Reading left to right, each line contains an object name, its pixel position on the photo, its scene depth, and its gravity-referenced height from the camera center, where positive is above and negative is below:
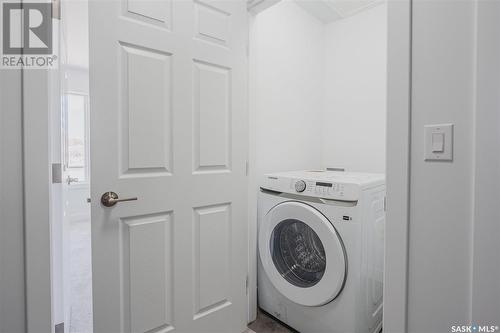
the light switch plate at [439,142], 0.82 +0.06
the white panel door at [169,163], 1.11 -0.02
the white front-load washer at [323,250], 1.33 -0.51
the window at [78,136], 4.21 +0.40
